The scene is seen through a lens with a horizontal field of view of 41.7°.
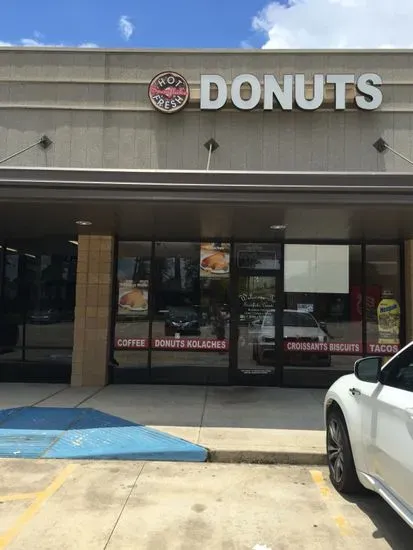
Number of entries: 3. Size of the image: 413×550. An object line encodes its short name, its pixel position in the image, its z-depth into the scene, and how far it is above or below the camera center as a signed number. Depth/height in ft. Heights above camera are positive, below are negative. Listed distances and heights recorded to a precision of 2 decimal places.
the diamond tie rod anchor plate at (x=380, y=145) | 33.37 +9.76
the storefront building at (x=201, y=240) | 33.65 +4.02
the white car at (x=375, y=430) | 12.25 -3.35
